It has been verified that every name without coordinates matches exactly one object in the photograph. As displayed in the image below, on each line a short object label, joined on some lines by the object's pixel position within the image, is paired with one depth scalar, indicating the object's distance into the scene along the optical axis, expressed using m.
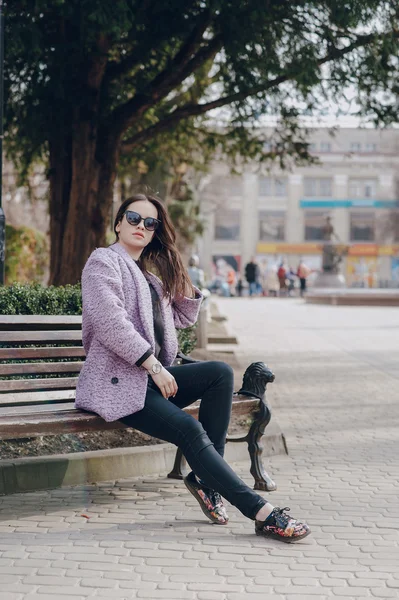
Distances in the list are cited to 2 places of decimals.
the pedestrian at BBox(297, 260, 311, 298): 51.27
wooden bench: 5.91
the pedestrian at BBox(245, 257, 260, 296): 50.06
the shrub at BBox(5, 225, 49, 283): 18.39
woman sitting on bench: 5.04
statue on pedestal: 51.81
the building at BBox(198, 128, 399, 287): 79.62
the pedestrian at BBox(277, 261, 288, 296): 55.06
